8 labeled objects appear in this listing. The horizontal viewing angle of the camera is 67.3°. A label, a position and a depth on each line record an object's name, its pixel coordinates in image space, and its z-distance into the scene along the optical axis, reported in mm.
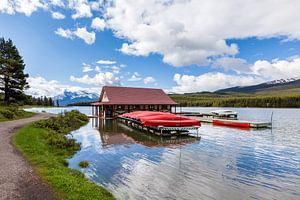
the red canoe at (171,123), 23047
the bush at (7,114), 27469
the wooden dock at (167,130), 22906
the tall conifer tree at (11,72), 34406
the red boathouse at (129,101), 44531
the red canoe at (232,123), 32194
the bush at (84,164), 11594
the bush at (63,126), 15836
